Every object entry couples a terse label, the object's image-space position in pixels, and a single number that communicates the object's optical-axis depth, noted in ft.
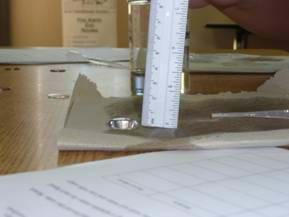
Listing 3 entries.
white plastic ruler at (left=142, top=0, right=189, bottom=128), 1.54
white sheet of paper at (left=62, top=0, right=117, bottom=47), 9.53
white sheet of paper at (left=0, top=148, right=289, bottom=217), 0.99
